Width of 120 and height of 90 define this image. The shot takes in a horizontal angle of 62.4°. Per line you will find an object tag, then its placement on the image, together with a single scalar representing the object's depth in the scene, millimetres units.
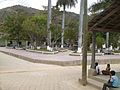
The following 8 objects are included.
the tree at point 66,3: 19020
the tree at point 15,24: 18734
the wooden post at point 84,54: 4416
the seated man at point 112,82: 3349
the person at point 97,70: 4880
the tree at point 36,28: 15252
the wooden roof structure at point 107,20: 4601
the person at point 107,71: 4829
